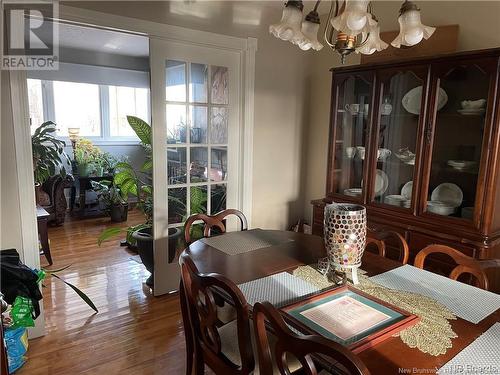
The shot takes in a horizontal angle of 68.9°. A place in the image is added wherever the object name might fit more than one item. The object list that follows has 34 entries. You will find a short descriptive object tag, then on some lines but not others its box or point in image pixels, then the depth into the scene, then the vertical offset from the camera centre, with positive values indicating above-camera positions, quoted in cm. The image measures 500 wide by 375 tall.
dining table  103 -61
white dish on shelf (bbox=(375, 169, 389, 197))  269 -32
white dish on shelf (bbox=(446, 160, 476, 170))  220 -14
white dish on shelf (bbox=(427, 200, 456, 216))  229 -43
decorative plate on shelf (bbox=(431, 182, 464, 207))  229 -35
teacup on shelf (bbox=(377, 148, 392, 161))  266 -11
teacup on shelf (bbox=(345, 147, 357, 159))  286 -11
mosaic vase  143 -39
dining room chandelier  127 +42
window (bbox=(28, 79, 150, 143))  560 +42
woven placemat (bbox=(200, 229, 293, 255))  198 -61
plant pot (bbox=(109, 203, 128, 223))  518 -113
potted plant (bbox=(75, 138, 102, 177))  545 -36
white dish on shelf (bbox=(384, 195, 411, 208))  249 -43
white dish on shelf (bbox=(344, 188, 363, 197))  279 -42
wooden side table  343 -95
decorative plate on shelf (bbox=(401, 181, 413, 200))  249 -35
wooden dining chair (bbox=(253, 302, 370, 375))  85 -53
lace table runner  111 -61
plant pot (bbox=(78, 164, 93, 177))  544 -56
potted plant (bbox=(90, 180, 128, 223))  512 -94
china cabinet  207 -6
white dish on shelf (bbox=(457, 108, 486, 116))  214 +17
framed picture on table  113 -61
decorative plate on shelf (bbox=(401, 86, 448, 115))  244 +26
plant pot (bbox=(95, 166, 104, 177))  554 -58
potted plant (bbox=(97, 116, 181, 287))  306 -61
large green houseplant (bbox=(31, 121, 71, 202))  320 -22
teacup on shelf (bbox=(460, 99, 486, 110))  213 +22
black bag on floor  164 -69
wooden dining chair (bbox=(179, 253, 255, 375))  123 -76
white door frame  219 +26
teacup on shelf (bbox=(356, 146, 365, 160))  277 -11
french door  277 -2
